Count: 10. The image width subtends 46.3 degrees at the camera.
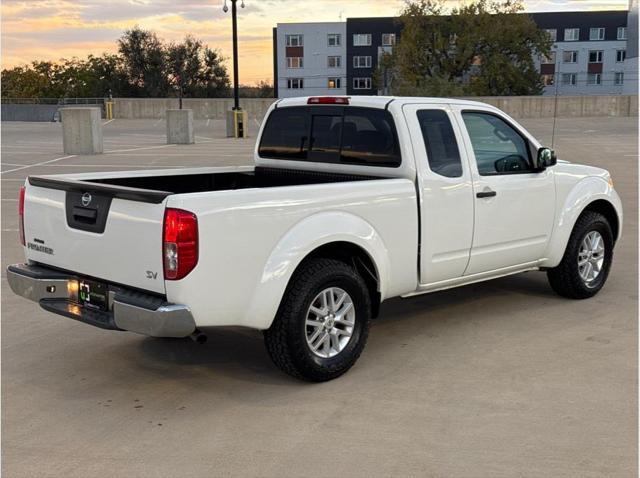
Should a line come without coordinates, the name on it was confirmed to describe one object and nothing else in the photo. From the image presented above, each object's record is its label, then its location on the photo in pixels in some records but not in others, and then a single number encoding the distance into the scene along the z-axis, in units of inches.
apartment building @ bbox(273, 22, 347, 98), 3048.7
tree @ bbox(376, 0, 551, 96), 2293.3
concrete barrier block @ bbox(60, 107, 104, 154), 949.8
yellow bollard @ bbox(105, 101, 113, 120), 2123.5
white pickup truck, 165.9
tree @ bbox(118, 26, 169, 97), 2770.7
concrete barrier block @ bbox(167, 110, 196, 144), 1139.3
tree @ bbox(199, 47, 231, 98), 2856.8
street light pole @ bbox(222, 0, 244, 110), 1205.1
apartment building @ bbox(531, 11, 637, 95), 3004.4
